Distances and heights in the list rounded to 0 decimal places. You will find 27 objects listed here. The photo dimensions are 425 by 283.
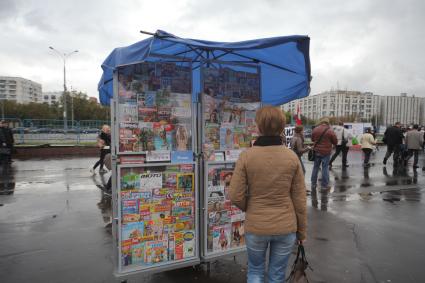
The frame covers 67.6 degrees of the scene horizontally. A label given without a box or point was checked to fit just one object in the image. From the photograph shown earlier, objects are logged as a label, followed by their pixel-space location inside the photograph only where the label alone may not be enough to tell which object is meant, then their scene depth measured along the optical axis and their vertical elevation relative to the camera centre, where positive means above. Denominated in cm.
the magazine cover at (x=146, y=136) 334 -14
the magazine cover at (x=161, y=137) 342 -15
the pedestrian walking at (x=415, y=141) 1273 -68
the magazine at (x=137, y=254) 332 -138
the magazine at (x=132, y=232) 327 -113
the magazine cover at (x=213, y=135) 371 -14
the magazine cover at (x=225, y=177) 377 -64
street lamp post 1926 -16
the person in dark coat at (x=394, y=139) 1323 -64
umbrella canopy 304 +78
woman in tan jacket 237 -55
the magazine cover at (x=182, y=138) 355 -17
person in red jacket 821 -58
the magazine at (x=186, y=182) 354 -66
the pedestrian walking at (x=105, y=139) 958 -50
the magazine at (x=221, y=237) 375 -136
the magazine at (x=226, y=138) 382 -18
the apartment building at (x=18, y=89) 12704 +1423
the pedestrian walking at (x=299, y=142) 790 -46
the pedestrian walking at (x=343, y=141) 1272 -69
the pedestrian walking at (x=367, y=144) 1341 -86
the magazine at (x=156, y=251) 339 -139
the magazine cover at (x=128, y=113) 322 +10
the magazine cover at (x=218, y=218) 371 -112
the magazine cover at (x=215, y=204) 369 -94
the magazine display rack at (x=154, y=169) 324 -49
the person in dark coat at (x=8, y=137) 1277 -60
